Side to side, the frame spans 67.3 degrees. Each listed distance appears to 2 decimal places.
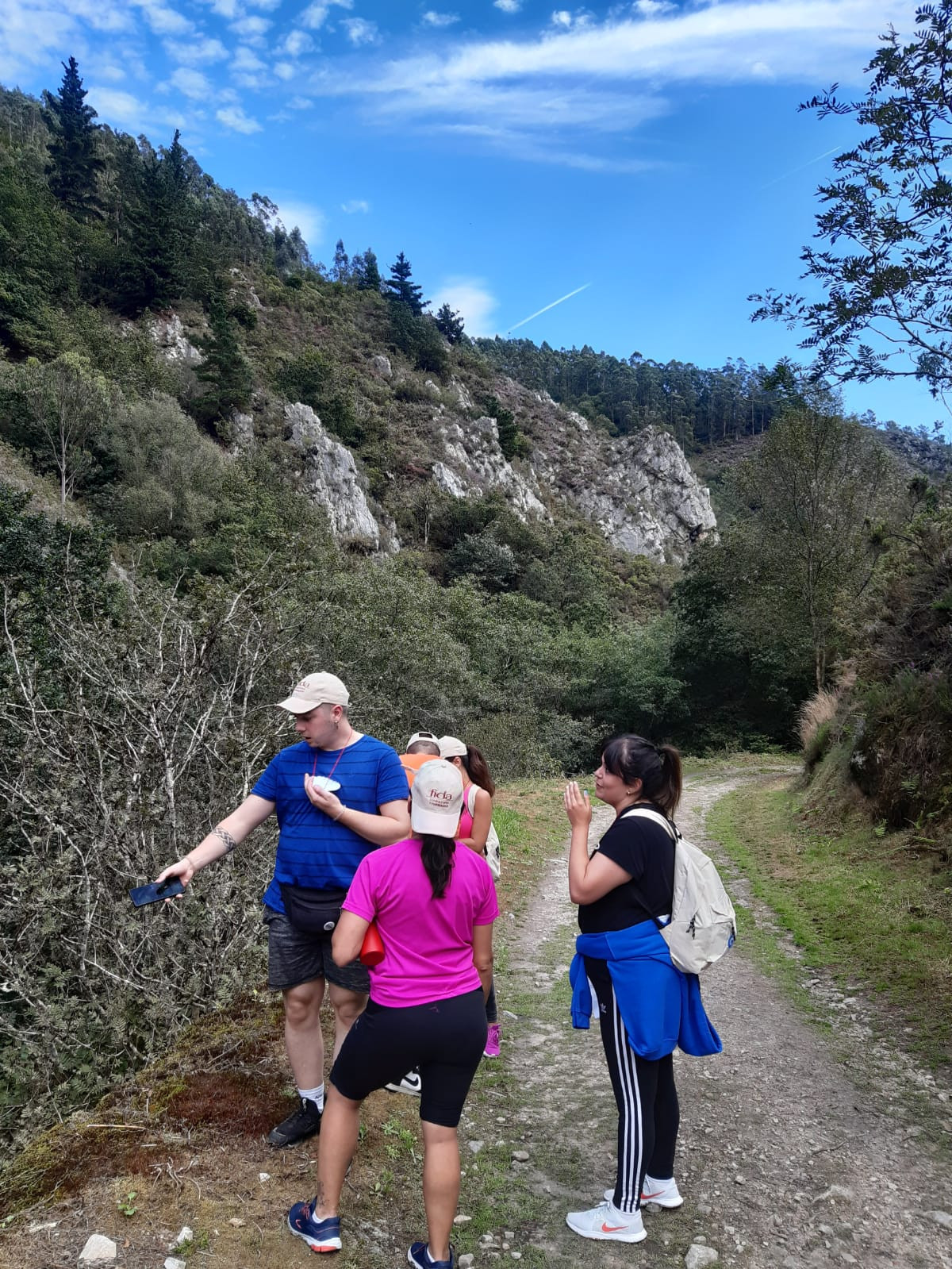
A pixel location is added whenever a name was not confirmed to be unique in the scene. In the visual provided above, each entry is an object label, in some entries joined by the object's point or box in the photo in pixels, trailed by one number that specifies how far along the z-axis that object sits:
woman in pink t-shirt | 2.20
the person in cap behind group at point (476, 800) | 4.09
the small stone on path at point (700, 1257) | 2.60
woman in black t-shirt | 2.66
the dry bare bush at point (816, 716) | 14.27
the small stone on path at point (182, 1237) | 2.40
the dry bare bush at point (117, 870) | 3.91
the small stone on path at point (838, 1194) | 2.99
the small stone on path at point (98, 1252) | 2.29
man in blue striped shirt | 2.84
